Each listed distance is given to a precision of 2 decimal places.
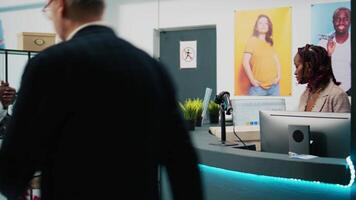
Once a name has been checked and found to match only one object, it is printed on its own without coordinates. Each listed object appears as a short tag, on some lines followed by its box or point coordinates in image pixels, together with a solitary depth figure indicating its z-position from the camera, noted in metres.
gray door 5.26
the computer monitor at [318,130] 2.07
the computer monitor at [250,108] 4.11
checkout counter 1.84
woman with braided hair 2.96
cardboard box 3.98
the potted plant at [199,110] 3.42
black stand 2.52
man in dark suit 0.99
